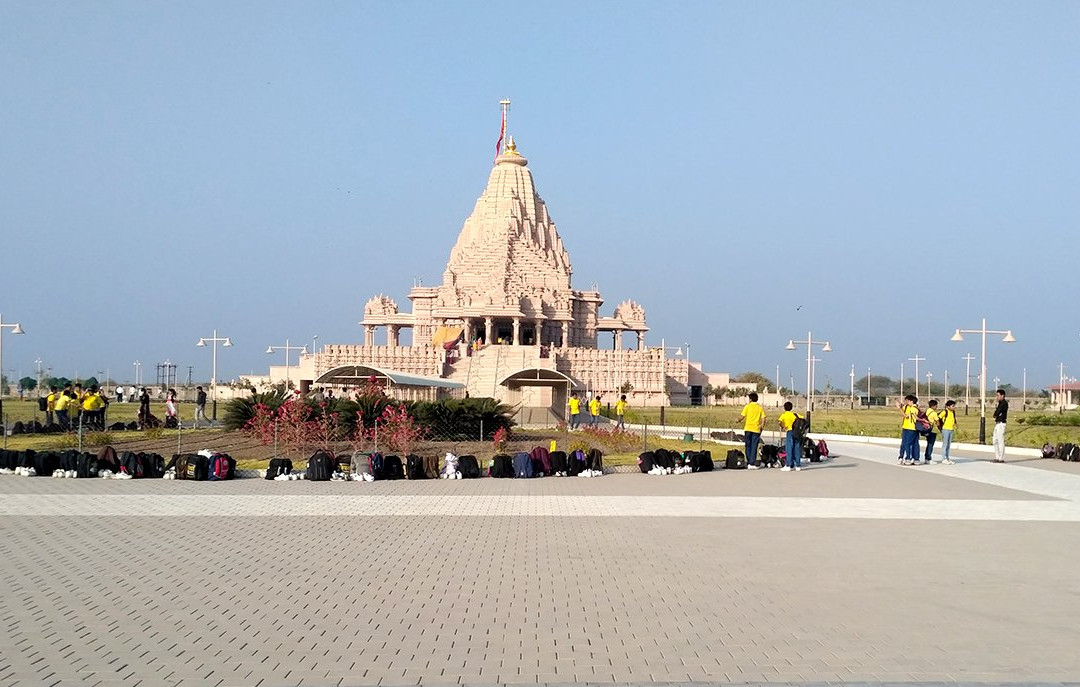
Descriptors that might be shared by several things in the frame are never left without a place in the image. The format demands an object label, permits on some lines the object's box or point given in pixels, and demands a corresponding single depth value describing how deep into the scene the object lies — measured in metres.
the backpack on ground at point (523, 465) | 20.39
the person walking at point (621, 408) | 36.56
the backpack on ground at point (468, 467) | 20.12
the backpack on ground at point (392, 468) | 19.97
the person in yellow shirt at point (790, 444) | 22.97
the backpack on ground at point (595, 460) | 21.31
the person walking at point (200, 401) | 38.26
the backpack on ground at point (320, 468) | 19.64
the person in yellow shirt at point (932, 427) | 25.62
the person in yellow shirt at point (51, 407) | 32.97
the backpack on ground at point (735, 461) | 23.17
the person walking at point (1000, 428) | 25.62
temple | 70.94
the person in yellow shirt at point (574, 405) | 34.41
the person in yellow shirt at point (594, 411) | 37.03
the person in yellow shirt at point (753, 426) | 22.73
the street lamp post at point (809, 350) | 44.24
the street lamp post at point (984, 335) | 34.14
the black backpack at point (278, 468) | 19.70
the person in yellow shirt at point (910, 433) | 24.22
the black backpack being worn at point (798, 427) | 23.17
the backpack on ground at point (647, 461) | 21.83
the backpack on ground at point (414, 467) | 19.89
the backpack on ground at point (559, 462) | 20.88
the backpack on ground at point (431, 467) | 20.02
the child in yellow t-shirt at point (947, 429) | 25.22
